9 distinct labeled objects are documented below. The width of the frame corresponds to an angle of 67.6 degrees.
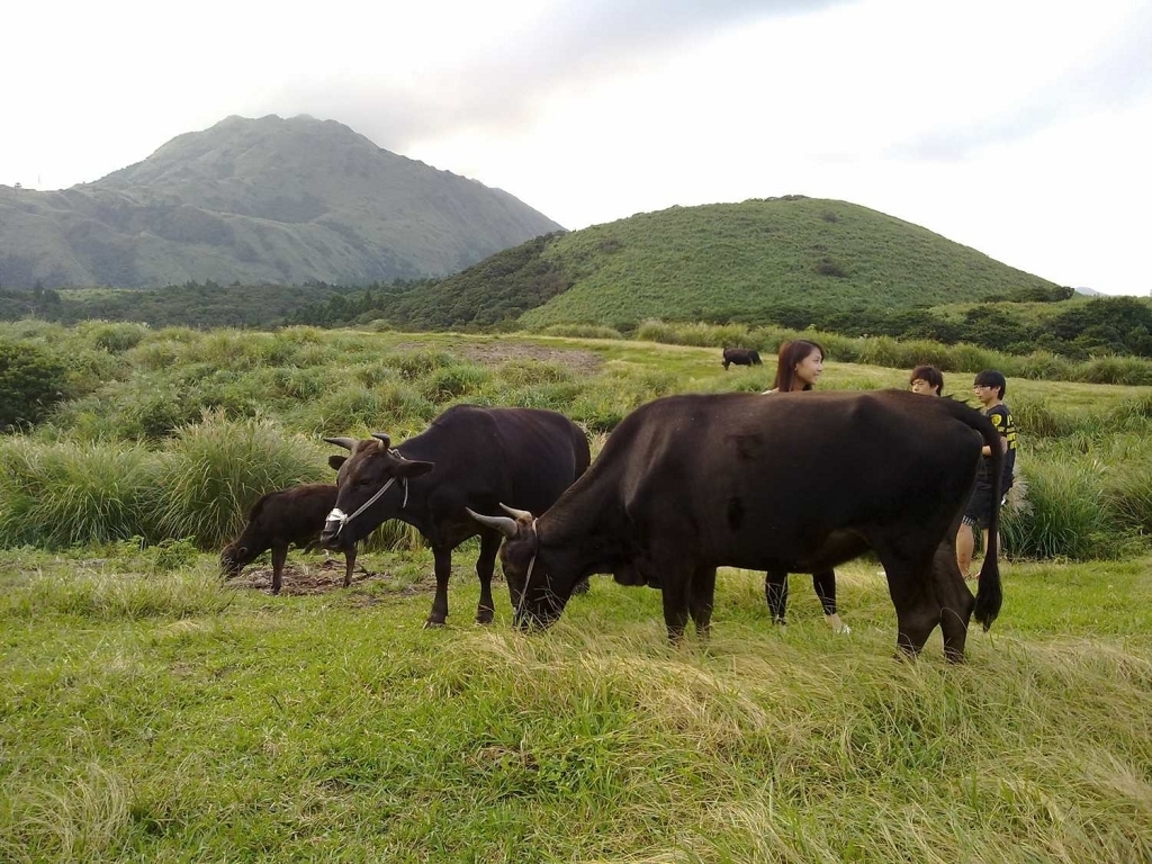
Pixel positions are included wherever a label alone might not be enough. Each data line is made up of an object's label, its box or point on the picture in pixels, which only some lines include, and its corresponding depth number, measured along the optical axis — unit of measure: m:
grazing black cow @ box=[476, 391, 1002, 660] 4.75
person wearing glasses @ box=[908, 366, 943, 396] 7.44
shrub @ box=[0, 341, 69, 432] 16.83
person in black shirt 7.54
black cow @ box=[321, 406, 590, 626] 6.61
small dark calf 8.83
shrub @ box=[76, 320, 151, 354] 25.55
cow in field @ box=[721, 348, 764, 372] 23.58
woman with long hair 6.39
